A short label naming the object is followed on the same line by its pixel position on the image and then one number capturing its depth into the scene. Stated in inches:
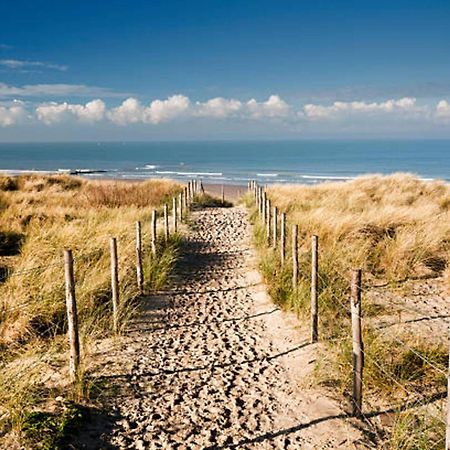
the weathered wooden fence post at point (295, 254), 331.3
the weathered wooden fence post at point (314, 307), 272.2
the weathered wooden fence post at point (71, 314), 216.7
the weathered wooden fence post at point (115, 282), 283.6
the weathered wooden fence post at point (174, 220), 576.5
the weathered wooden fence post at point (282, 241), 382.0
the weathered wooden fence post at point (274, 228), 455.2
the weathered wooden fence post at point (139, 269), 353.1
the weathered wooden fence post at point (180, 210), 715.1
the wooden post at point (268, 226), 512.9
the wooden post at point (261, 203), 705.5
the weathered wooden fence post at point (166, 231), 501.5
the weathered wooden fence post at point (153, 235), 425.1
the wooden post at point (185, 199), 830.5
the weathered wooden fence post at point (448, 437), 128.8
